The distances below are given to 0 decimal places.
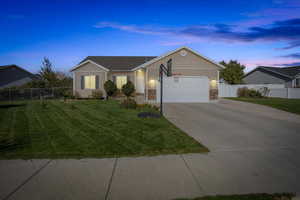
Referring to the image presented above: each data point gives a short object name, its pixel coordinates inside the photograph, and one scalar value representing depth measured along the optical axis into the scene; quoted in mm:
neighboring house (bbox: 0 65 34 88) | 30734
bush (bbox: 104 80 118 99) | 19906
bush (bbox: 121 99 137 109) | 13601
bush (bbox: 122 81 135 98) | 17969
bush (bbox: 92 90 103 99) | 21000
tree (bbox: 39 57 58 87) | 30625
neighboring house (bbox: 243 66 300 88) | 30094
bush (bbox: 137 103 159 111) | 14209
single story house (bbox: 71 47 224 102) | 18359
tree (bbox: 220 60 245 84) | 36031
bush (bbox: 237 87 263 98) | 24853
